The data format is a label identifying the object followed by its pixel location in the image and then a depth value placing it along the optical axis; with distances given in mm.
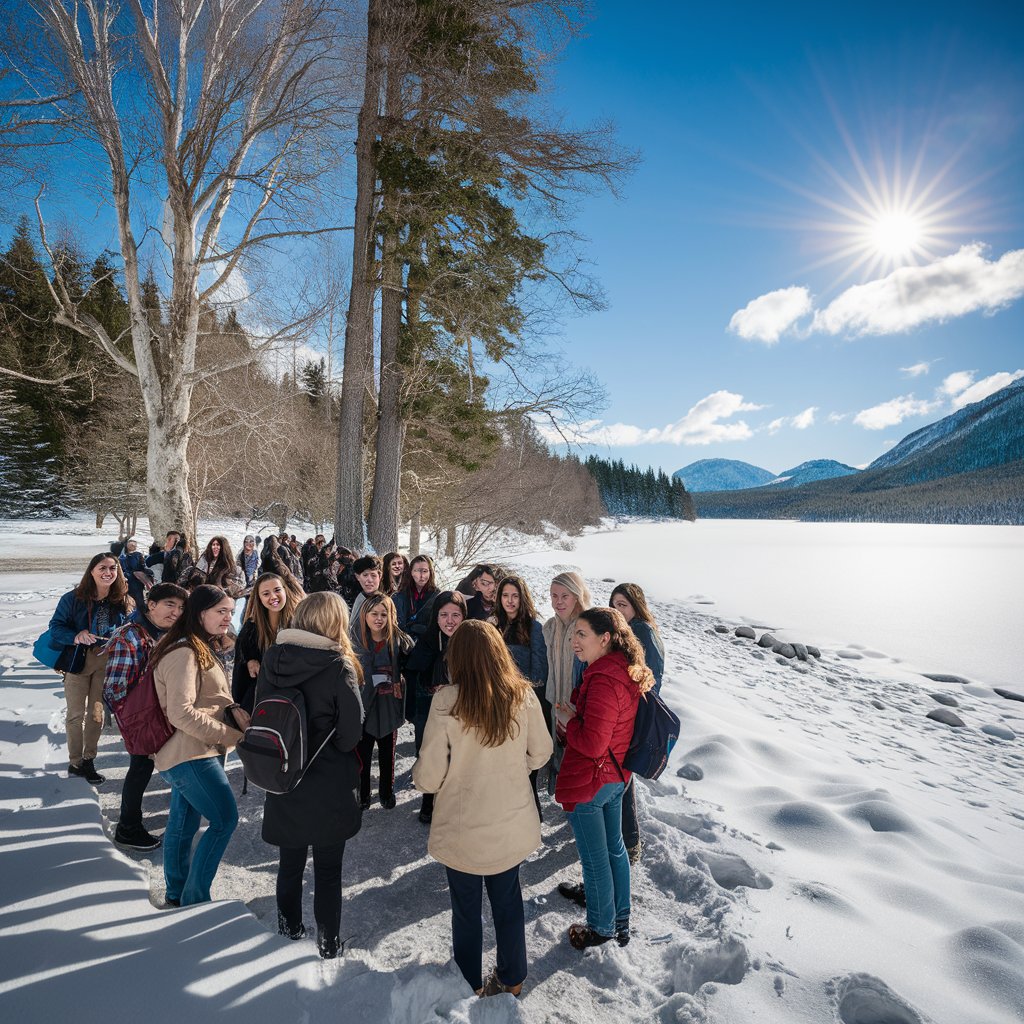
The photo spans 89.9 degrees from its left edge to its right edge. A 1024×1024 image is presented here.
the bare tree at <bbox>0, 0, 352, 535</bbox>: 8445
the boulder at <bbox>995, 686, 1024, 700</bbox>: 8693
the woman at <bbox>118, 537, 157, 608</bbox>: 6425
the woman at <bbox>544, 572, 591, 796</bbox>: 3678
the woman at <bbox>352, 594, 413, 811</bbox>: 3621
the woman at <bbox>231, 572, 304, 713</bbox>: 3926
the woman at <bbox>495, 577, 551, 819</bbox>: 4027
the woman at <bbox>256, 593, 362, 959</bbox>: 2340
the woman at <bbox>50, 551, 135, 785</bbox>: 3979
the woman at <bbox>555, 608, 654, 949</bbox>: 2508
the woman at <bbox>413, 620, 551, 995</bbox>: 2223
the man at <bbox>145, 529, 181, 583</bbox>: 7631
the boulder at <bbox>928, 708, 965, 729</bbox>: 7473
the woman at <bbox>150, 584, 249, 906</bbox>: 2623
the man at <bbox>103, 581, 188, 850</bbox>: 3227
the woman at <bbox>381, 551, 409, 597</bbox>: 5832
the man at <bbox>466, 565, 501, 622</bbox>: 4648
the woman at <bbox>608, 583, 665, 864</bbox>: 3324
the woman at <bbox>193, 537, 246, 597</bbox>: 6312
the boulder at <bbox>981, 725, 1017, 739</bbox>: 7111
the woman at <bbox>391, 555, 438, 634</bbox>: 4785
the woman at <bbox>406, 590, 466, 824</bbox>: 3980
